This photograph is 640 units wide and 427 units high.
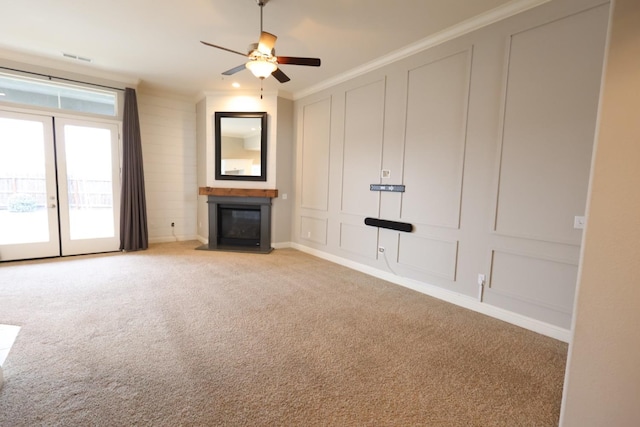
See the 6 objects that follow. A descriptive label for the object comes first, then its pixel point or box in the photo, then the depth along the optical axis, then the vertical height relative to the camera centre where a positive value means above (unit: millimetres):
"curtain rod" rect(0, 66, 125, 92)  4240 +1577
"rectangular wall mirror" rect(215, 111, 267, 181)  5523 +700
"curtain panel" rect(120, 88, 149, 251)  5078 -94
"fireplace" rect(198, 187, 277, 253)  5562 -759
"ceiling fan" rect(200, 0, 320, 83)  2628 +1213
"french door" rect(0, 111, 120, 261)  4293 -146
